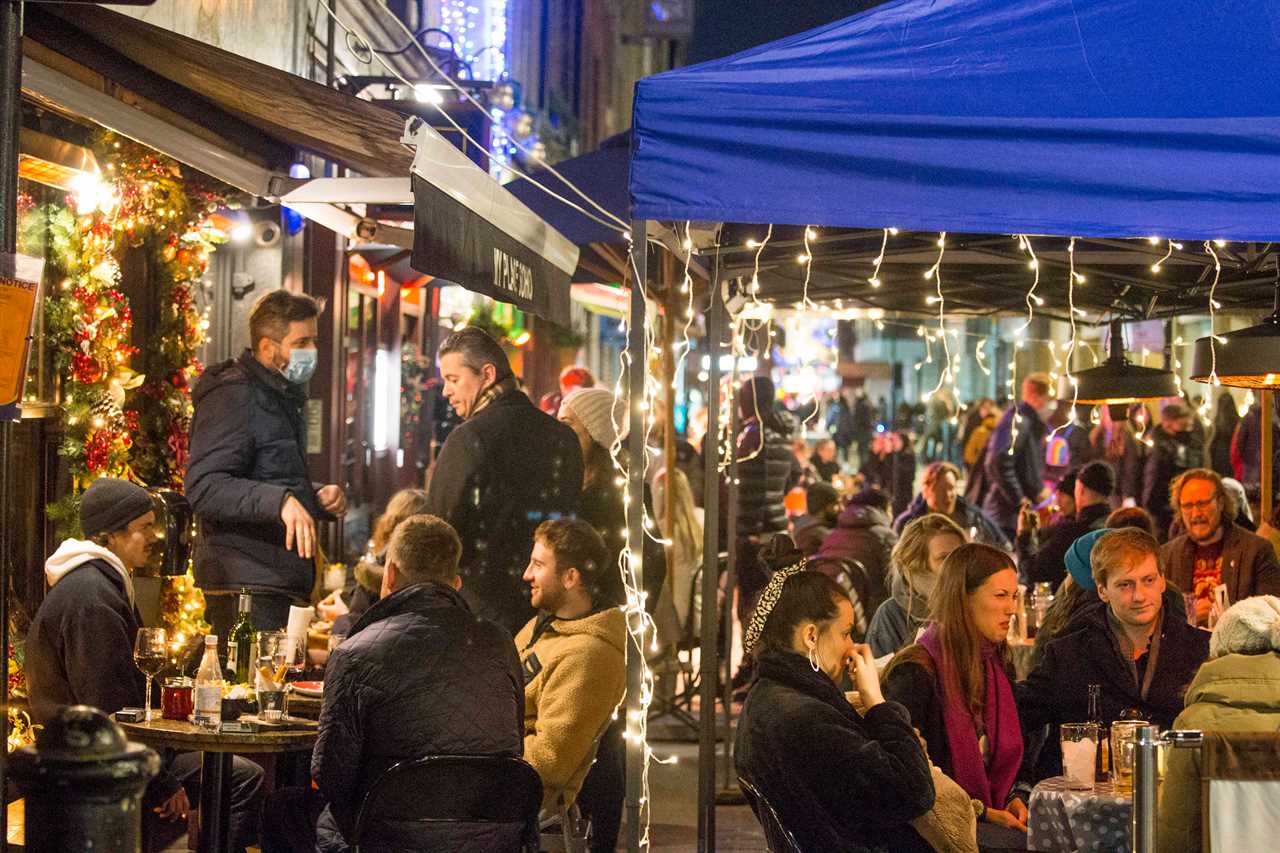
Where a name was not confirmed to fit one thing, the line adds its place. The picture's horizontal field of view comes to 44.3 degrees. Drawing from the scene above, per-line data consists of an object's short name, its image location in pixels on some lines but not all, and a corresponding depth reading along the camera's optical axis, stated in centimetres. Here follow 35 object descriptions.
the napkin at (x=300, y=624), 614
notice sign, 422
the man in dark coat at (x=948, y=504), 1091
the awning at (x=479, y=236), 487
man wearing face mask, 675
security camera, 1098
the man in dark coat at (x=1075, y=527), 971
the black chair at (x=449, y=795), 452
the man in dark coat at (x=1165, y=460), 1435
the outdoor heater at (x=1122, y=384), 891
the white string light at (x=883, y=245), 716
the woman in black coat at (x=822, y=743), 445
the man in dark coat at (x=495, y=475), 658
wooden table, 523
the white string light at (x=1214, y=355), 629
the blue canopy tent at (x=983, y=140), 453
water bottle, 540
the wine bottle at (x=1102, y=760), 494
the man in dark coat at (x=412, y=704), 462
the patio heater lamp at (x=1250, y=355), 619
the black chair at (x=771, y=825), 451
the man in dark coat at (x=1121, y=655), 616
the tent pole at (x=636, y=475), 476
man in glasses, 873
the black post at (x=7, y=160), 425
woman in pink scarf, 543
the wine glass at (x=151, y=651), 536
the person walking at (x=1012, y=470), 1484
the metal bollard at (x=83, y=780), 341
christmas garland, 769
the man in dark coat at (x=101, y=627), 573
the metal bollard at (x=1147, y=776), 382
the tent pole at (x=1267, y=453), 1072
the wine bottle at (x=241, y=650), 596
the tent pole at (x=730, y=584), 927
